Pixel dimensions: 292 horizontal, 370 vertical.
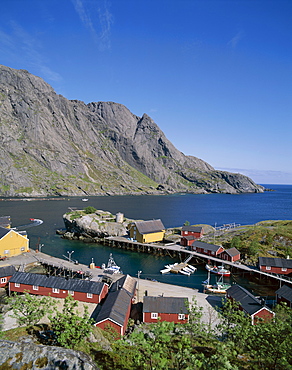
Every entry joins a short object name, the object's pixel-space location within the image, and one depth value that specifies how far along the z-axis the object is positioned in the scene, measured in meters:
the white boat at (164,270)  55.22
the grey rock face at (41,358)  9.34
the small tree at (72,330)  16.07
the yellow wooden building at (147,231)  75.12
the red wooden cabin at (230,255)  58.62
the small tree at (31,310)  21.80
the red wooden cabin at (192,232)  75.75
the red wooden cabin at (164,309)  32.75
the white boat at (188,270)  55.34
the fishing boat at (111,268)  51.06
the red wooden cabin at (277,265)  51.00
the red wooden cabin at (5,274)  43.78
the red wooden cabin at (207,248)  62.61
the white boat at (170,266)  57.08
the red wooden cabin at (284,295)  36.81
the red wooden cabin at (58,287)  38.41
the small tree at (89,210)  93.86
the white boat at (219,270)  53.81
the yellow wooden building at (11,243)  55.97
